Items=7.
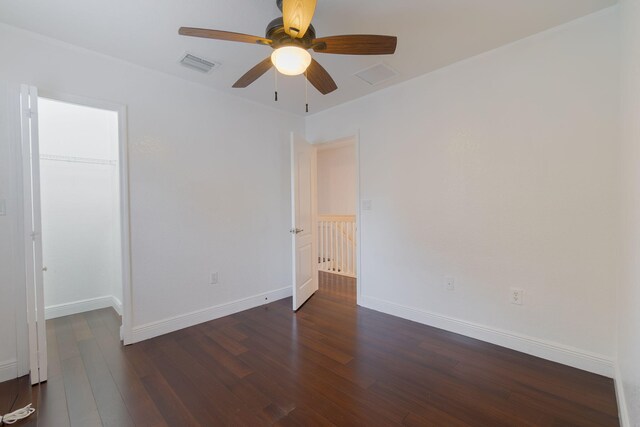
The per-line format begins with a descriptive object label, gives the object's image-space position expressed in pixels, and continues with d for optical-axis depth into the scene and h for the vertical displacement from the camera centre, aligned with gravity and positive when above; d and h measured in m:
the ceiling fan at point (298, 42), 1.49 +0.94
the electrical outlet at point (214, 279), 3.07 -0.77
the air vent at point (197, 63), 2.42 +1.32
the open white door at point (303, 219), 3.30 -0.14
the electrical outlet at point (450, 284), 2.66 -0.74
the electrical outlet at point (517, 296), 2.28 -0.75
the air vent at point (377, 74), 2.61 +1.32
